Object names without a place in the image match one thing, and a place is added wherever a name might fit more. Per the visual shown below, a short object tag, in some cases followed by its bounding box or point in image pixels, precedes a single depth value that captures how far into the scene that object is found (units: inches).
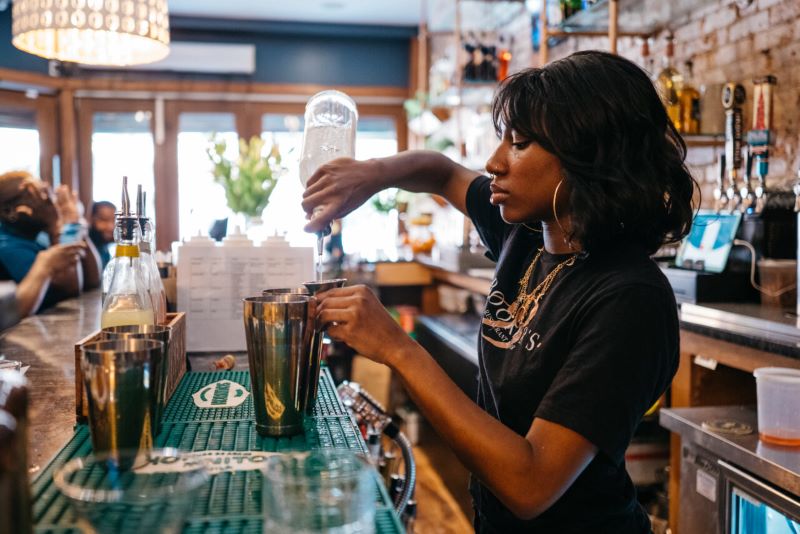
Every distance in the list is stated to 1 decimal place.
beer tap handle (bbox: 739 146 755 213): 99.7
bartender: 38.3
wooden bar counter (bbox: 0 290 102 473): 40.6
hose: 60.9
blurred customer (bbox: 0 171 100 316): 116.5
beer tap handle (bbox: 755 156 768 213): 98.3
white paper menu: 71.3
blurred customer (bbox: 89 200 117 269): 178.5
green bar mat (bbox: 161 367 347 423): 44.2
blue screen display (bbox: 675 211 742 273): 91.7
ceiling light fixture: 82.7
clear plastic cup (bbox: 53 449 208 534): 24.7
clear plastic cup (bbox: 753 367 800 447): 66.4
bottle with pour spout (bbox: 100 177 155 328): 49.4
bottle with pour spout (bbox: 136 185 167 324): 53.3
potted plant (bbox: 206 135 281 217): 120.3
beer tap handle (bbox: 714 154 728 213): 105.7
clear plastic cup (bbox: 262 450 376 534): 24.4
